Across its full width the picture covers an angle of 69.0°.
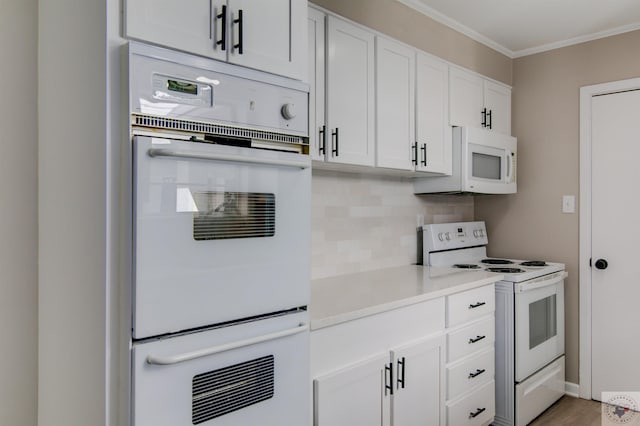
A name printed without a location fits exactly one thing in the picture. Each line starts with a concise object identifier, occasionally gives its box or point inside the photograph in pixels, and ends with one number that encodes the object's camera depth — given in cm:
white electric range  268
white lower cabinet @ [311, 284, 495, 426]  174
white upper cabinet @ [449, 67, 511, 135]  296
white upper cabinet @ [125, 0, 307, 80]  120
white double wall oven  116
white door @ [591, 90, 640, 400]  304
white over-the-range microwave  291
